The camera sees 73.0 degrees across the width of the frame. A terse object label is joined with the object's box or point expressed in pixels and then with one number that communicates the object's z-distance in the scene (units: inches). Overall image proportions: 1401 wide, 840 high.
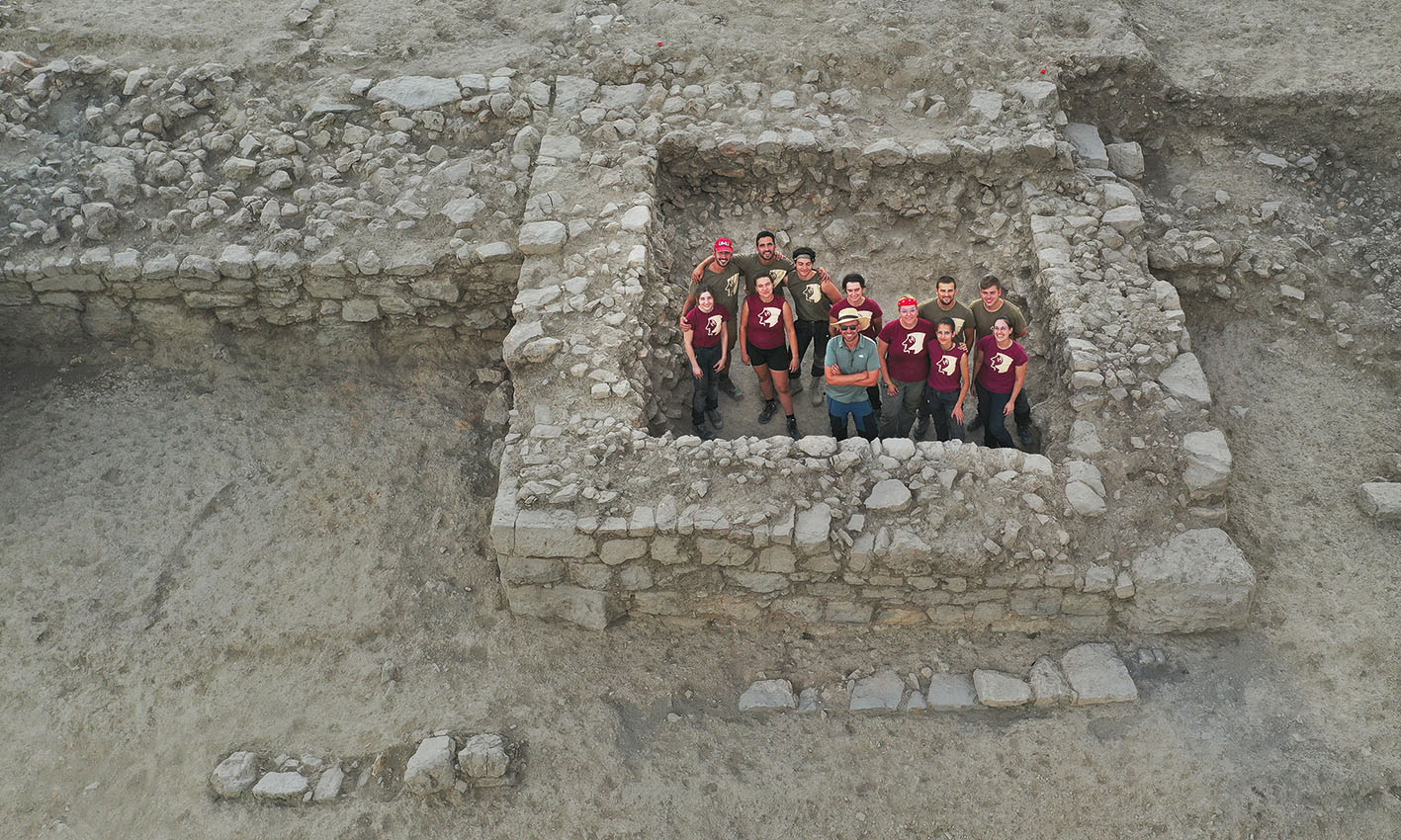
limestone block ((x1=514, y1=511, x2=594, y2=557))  255.0
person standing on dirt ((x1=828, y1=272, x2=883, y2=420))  275.4
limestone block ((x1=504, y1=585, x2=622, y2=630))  266.5
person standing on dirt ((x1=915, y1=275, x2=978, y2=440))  271.7
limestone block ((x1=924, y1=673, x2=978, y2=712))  251.6
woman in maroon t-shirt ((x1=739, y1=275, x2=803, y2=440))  295.3
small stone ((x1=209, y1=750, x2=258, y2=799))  247.6
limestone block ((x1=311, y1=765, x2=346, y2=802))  244.2
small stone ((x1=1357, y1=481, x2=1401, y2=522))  274.5
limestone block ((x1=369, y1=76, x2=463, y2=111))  375.6
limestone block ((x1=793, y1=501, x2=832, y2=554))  251.4
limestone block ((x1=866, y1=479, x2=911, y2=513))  256.2
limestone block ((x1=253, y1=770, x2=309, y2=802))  245.1
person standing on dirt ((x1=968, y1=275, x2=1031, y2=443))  272.5
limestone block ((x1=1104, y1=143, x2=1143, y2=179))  363.9
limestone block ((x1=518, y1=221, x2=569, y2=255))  321.1
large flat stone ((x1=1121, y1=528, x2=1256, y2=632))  250.4
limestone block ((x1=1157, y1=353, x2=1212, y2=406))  277.0
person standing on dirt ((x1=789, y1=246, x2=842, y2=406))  295.3
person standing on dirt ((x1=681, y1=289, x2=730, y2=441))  294.0
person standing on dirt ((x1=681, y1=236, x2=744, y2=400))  296.8
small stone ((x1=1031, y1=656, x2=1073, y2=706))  248.4
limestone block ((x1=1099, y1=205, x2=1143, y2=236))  324.8
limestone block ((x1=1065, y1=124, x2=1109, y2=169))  353.4
